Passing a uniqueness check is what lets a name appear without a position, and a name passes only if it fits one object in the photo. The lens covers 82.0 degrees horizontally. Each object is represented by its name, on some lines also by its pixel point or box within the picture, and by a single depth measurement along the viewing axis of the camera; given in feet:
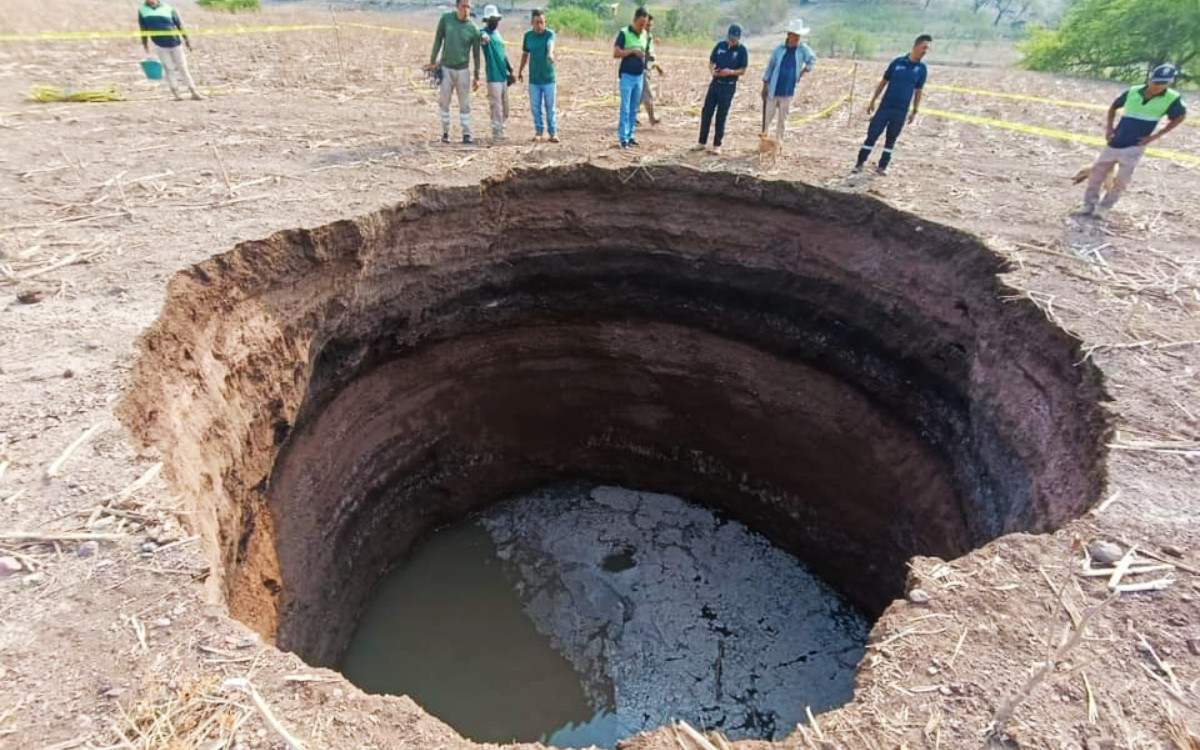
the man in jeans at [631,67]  27.63
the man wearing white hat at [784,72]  26.19
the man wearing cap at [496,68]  26.89
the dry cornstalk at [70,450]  12.75
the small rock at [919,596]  11.85
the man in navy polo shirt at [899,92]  24.68
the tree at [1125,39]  55.57
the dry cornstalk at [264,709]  8.66
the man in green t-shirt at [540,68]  28.19
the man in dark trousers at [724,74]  26.50
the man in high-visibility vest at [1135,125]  22.11
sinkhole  19.67
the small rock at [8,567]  10.98
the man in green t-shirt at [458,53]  26.68
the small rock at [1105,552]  12.26
